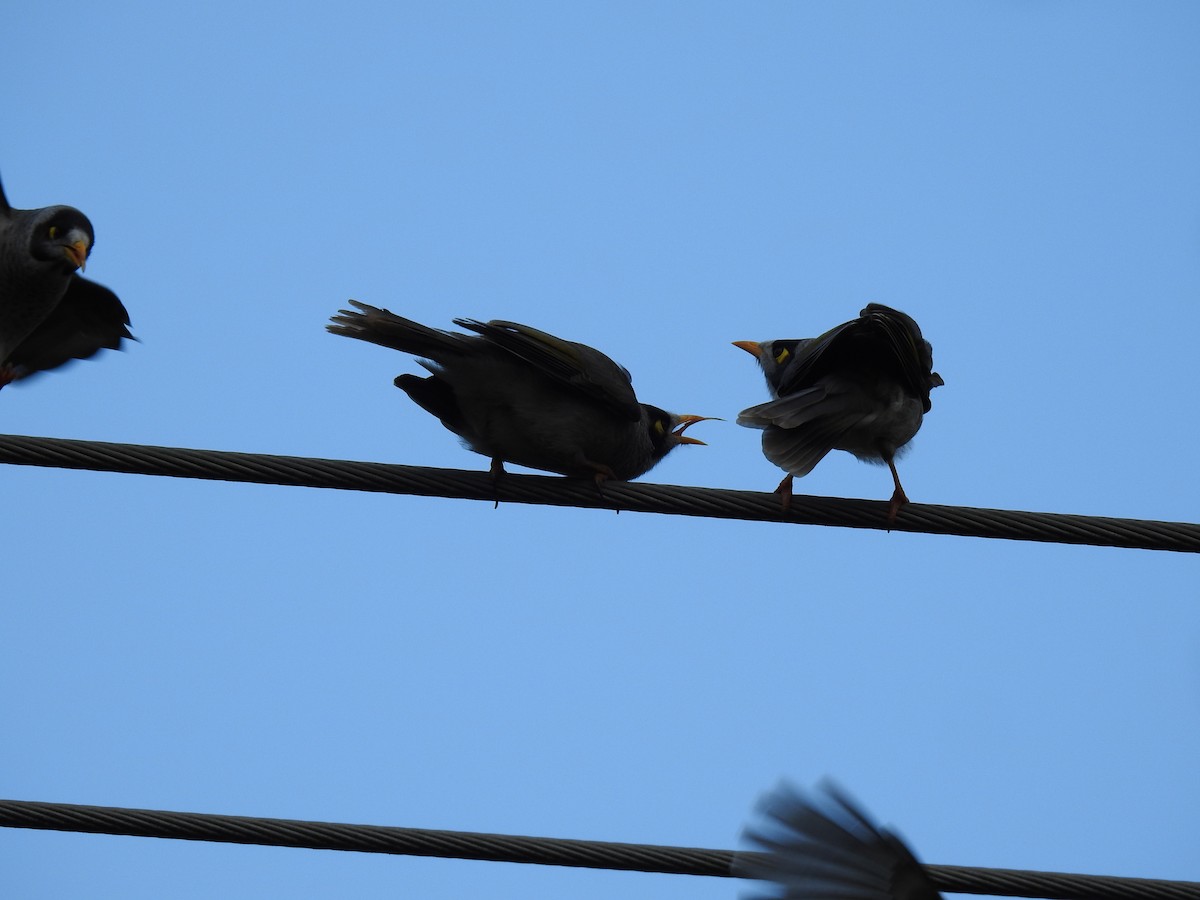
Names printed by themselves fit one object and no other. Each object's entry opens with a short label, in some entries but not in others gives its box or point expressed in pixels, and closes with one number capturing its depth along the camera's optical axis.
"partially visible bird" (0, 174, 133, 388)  11.43
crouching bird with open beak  9.78
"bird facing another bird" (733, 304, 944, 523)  10.06
